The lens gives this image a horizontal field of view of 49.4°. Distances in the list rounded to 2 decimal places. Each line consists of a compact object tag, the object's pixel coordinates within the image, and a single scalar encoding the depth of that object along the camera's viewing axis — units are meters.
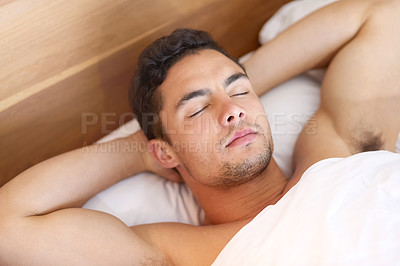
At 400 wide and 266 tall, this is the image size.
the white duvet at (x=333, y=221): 0.92
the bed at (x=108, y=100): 1.28
